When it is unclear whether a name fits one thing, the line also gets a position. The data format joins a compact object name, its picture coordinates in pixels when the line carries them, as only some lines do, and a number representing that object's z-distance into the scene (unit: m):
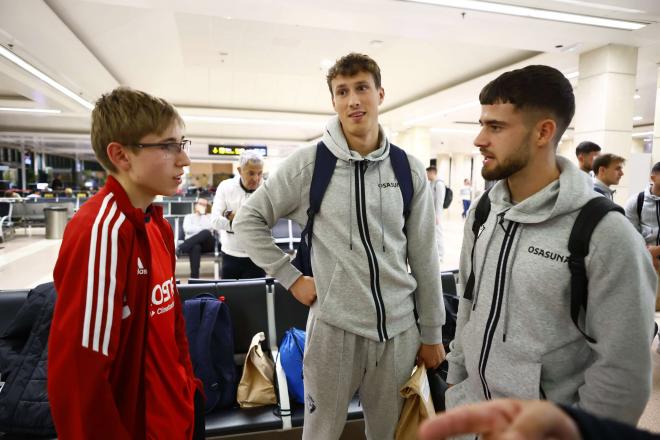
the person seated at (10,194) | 13.48
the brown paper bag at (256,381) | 2.24
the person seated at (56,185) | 20.50
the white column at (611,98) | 6.16
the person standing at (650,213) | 4.23
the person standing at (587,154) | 4.73
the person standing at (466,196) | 19.80
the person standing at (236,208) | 3.84
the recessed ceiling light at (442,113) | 11.41
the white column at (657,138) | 6.75
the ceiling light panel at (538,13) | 4.65
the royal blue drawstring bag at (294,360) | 2.26
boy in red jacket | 1.02
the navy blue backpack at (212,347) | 2.22
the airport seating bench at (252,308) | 2.36
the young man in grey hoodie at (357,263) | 1.51
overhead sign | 18.50
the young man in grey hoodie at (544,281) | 1.00
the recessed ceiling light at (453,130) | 16.22
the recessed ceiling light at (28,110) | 12.36
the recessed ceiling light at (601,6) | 4.66
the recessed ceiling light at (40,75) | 7.16
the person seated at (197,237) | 6.32
